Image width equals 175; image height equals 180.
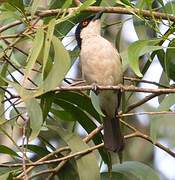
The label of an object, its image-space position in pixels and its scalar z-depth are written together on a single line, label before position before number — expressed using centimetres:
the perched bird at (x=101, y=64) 646
